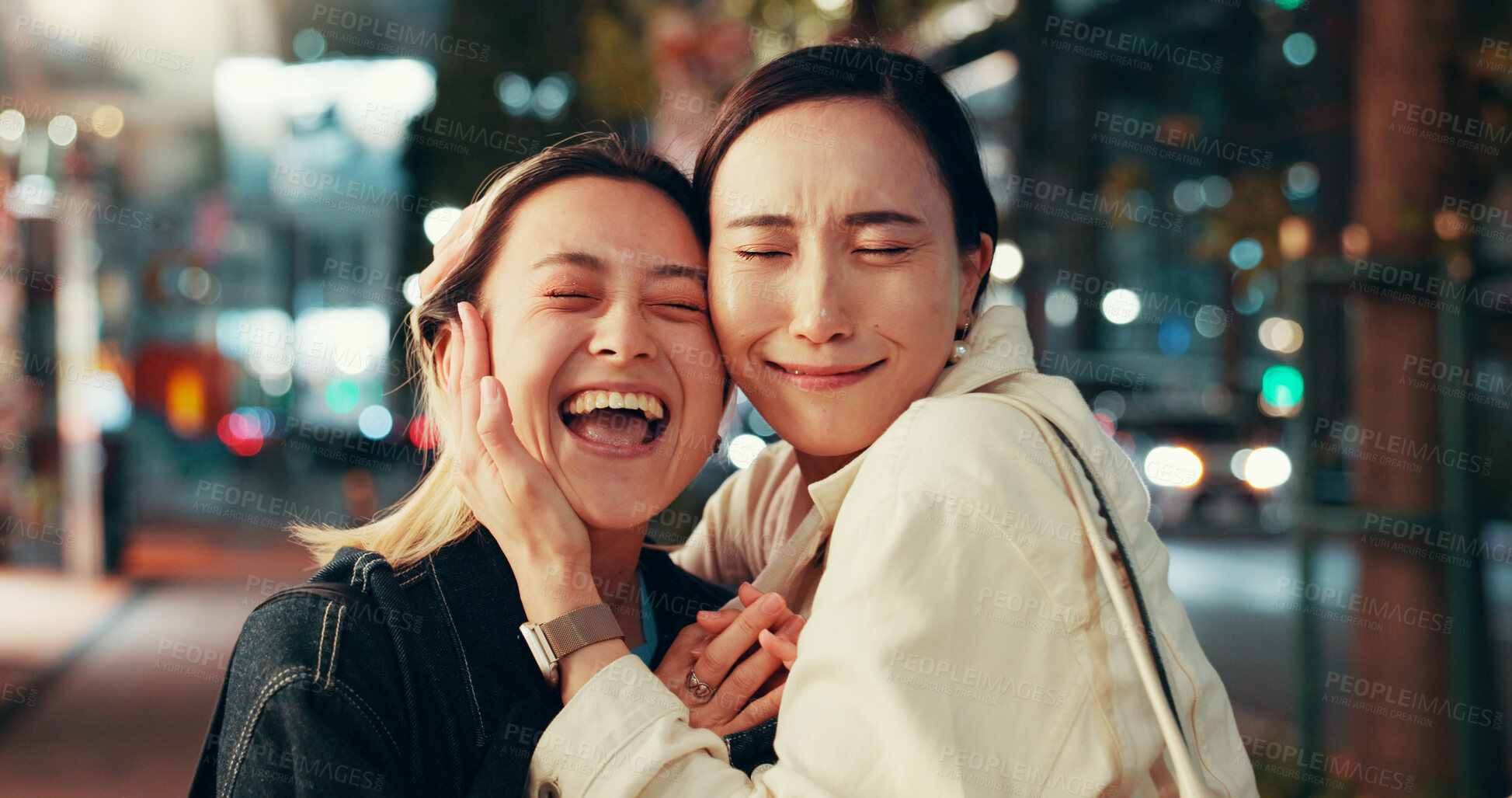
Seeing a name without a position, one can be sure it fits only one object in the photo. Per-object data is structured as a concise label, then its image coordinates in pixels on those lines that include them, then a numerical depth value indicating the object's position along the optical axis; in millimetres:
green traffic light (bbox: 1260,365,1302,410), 12401
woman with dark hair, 688
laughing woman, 706
